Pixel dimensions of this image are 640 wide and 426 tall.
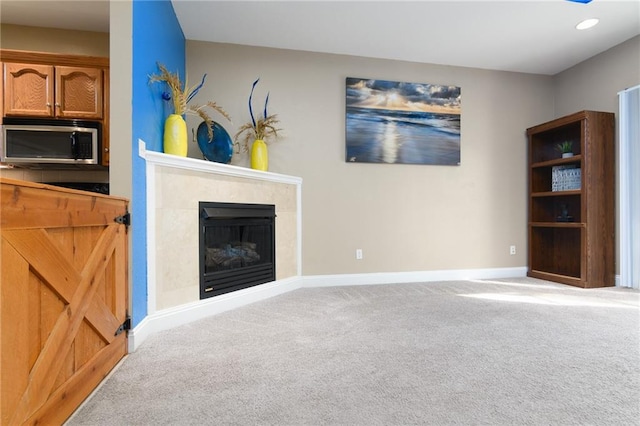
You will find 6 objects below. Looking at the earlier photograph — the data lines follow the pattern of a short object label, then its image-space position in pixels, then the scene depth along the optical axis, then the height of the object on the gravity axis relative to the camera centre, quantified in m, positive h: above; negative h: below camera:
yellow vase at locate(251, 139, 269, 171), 3.05 +0.59
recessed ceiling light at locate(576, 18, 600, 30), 2.87 +1.81
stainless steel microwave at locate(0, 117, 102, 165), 2.65 +0.65
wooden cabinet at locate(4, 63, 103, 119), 2.75 +1.14
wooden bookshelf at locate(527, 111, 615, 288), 3.26 +0.14
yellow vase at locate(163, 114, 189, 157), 2.31 +0.61
